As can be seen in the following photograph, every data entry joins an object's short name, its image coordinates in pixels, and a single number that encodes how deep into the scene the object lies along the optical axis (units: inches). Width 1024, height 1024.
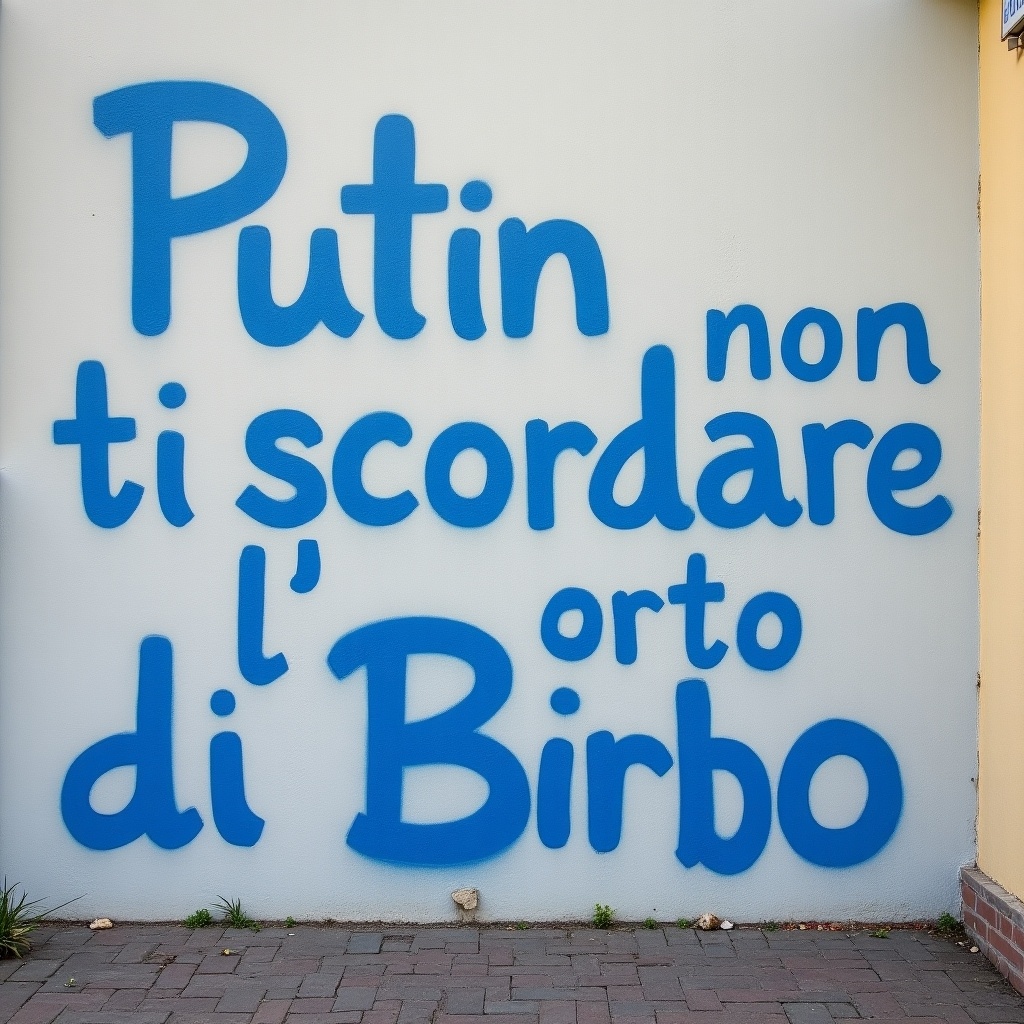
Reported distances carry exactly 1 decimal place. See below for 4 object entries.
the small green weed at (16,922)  166.7
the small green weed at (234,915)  181.2
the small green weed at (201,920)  181.0
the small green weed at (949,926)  179.0
